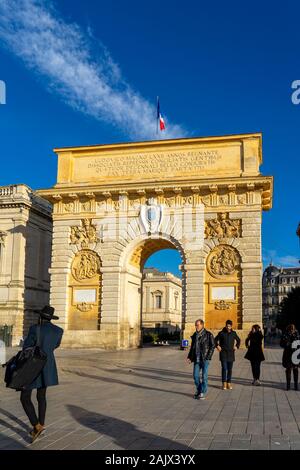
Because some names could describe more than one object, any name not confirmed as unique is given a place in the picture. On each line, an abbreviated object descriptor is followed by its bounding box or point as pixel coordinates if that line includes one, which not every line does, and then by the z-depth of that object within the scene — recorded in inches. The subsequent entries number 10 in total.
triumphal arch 1043.3
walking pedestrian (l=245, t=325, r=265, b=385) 501.7
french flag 1243.1
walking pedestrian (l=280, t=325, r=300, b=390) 464.0
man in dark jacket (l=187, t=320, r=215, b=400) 417.7
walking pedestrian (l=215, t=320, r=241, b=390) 468.8
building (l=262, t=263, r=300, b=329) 4441.4
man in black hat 266.1
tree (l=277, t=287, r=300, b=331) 2172.5
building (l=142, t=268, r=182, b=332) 2564.0
